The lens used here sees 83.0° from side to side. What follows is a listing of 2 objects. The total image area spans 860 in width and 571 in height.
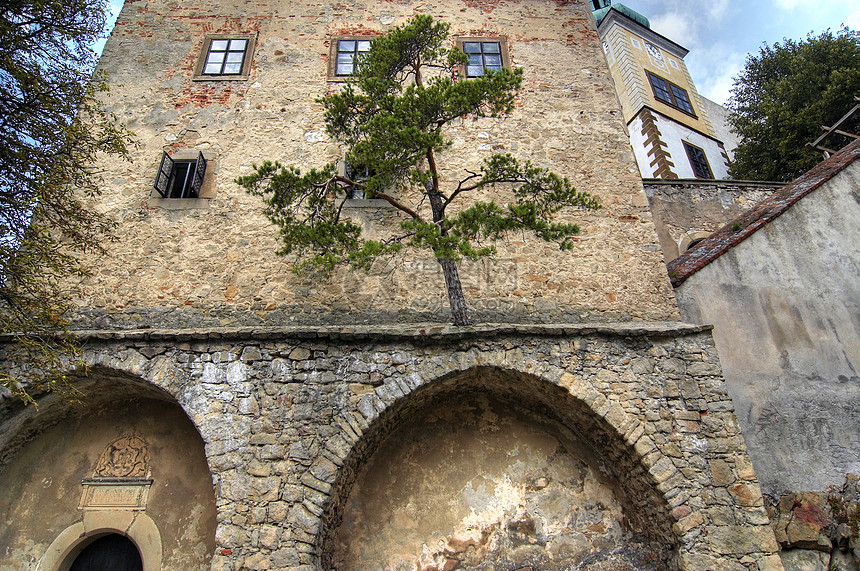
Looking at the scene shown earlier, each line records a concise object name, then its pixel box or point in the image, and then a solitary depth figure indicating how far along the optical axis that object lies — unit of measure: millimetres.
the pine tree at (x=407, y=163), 5391
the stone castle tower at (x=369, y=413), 5207
